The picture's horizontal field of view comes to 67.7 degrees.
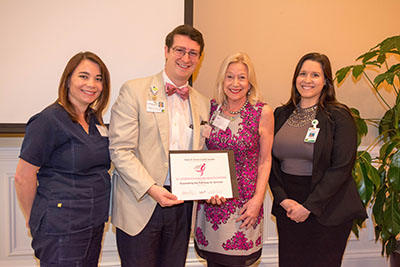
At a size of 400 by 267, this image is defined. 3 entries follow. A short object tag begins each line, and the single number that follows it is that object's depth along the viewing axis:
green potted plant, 2.24
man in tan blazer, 1.74
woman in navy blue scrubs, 1.55
